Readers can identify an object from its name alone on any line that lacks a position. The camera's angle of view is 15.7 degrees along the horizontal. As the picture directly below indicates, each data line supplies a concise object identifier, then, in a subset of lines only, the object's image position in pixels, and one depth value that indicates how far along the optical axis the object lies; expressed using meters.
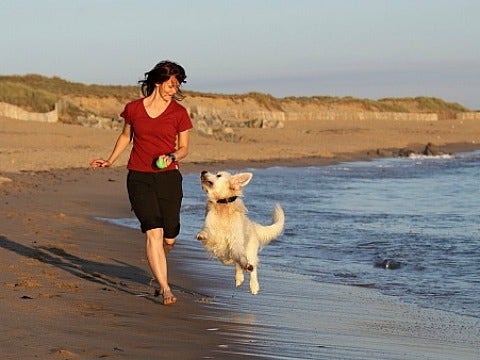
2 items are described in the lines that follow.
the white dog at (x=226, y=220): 12.26
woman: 11.50
